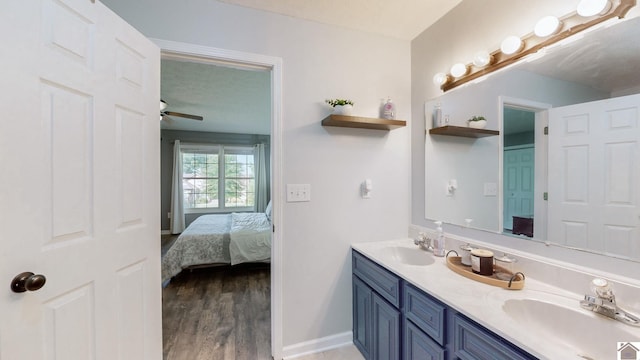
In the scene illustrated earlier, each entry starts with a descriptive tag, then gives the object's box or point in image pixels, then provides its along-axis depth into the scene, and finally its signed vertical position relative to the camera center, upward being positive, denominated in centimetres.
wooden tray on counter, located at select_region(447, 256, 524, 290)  110 -48
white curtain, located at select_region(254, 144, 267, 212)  585 +1
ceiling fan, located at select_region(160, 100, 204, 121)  308 +83
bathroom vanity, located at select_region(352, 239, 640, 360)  81 -55
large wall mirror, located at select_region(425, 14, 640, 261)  93 +14
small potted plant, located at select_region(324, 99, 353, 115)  169 +50
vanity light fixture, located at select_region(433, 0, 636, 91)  99 +68
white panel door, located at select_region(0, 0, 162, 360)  81 -1
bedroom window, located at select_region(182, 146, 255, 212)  560 +1
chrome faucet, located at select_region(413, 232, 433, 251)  170 -45
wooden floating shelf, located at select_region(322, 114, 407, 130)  167 +40
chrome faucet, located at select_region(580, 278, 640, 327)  83 -46
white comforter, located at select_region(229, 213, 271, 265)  309 -85
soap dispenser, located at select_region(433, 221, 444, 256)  160 -43
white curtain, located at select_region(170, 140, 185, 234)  534 -40
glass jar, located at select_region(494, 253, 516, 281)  122 -46
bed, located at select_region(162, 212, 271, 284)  295 -88
